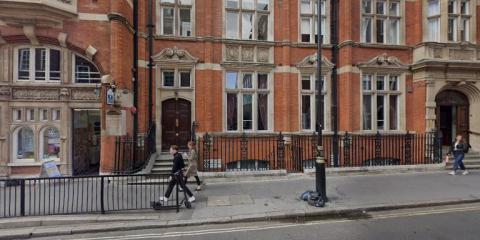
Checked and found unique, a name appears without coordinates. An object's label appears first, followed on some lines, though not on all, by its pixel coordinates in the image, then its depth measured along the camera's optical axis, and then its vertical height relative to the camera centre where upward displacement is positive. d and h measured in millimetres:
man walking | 7184 -1396
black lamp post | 7421 -1335
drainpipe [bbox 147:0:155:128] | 12023 +2746
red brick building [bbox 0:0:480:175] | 10297 +2388
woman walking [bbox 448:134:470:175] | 10984 -1234
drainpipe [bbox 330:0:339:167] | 13559 +3786
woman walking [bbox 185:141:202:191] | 8820 -1334
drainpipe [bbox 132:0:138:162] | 11688 +2298
